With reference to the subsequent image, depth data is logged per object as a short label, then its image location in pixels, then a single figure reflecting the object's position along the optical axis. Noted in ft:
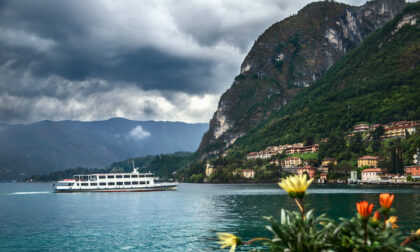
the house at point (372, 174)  578.25
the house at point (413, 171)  541.75
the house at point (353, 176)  607.53
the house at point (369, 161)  628.69
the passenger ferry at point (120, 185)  514.27
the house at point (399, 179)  542.04
